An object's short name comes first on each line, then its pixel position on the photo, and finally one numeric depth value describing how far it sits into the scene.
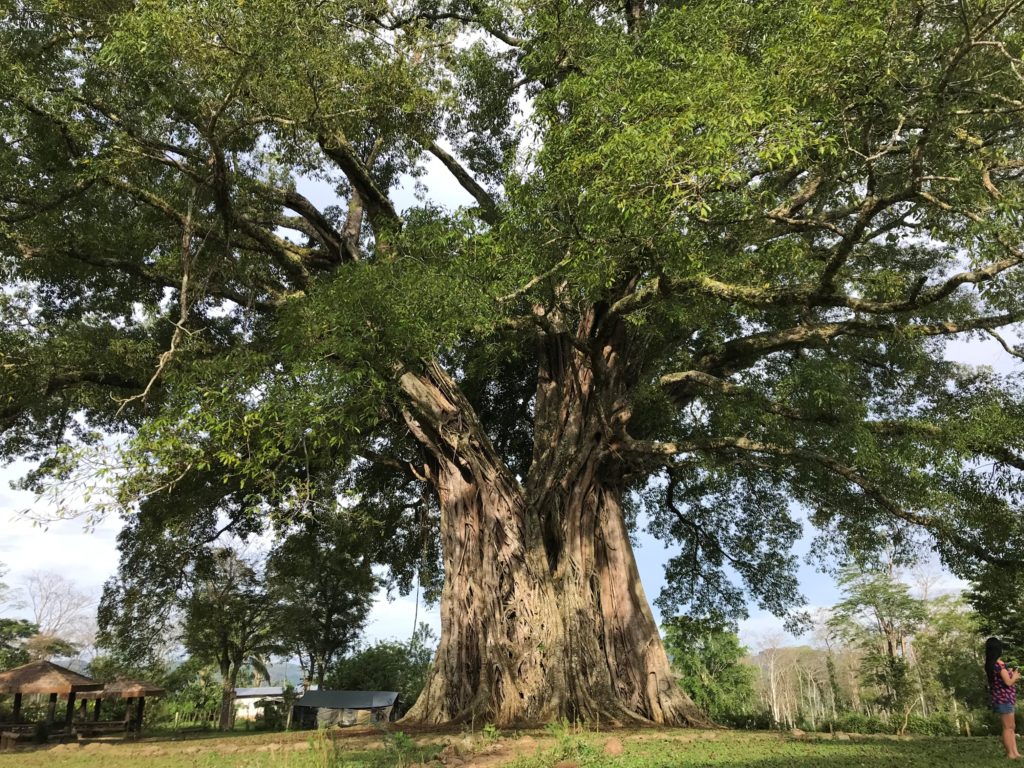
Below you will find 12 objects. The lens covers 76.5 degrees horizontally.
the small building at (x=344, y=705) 25.69
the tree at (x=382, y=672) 28.66
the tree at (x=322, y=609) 17.47
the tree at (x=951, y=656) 22.34
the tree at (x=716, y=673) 18.65
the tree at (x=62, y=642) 31.80
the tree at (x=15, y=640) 28.84
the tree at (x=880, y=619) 26.09
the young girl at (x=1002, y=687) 5.15
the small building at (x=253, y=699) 35.88
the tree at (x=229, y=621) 21.81
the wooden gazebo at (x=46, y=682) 12.89
